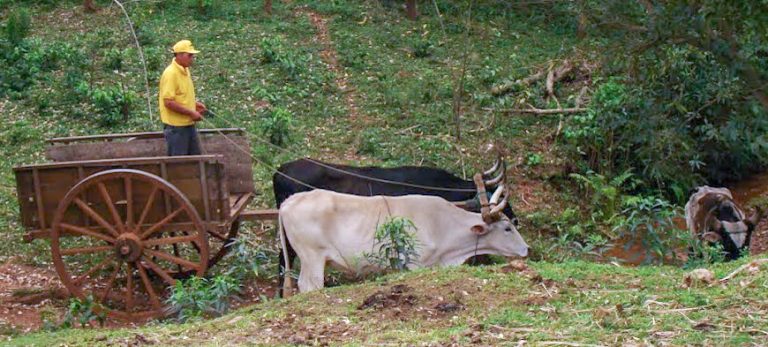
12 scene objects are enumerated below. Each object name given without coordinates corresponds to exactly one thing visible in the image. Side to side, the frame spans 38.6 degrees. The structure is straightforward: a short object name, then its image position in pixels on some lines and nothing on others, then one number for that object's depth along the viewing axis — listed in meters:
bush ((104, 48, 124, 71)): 16.92
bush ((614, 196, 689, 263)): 9.31
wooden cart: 9.43
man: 10.10
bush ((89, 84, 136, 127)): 14.83
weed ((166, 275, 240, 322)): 8.19
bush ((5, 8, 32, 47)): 17.30
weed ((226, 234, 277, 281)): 9.23
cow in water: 10.63
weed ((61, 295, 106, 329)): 8.52
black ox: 11.18
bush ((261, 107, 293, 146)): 14.23
